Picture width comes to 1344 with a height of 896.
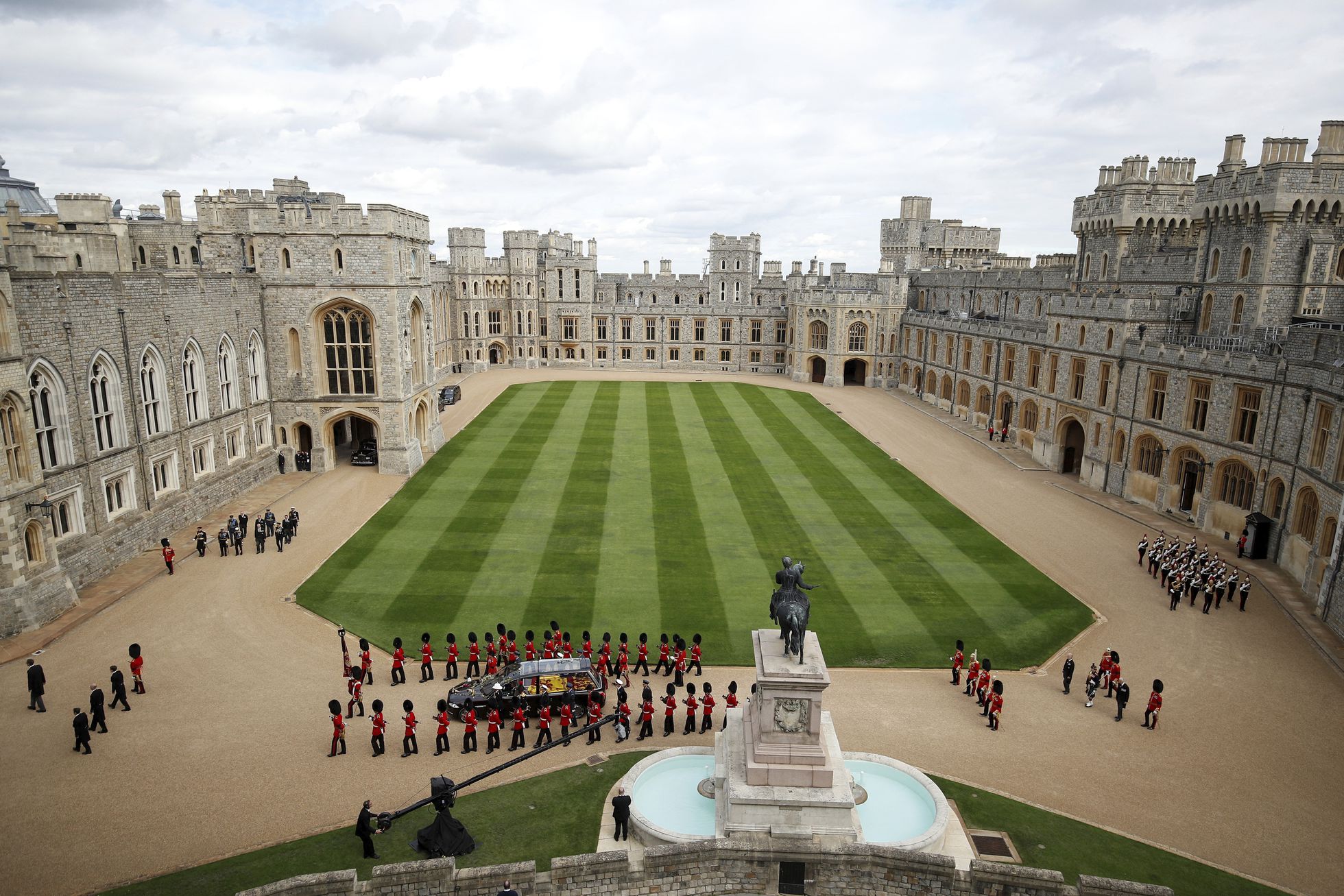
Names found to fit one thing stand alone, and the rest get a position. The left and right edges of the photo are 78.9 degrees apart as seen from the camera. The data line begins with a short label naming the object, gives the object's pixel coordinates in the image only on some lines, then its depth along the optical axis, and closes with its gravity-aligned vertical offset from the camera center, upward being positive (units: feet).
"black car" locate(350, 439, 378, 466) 120.78 -24.21
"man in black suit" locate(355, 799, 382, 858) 41.47 -26.98
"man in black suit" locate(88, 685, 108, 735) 51.75 -26.63
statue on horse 43.16 -16.32
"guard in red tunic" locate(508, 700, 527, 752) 53.06 -27.75
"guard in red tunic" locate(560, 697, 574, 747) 53.42 -27.38
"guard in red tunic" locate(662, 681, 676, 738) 55.01 -27.62
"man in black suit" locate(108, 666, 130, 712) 55.31 -26.65
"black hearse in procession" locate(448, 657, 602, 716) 55.42 -26.60
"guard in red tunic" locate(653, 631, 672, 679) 61.11 -26.76
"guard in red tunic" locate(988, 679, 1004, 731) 55.06 -27.23
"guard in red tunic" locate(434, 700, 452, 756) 51.88 -27.95
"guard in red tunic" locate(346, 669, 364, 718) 55.72 -26.90
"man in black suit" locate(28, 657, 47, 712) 53.83 -25.89
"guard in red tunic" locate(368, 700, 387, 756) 51.11 -27.65
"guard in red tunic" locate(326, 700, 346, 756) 49.88 -26.68
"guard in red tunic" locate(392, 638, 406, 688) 59.67 -26.86
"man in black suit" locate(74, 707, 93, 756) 49.88 -26.41
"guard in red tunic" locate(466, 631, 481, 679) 60.80 -27.30
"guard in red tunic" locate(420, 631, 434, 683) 61.46 -27.46
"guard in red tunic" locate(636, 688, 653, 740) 54.19 -27.89
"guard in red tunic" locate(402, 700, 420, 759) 50.98 -27.42
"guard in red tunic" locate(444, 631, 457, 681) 60.64 -27.39
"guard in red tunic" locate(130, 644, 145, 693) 57.29 -26.23
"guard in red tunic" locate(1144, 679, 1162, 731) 55.21 -27.26
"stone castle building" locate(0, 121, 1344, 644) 74.54 -7.30
